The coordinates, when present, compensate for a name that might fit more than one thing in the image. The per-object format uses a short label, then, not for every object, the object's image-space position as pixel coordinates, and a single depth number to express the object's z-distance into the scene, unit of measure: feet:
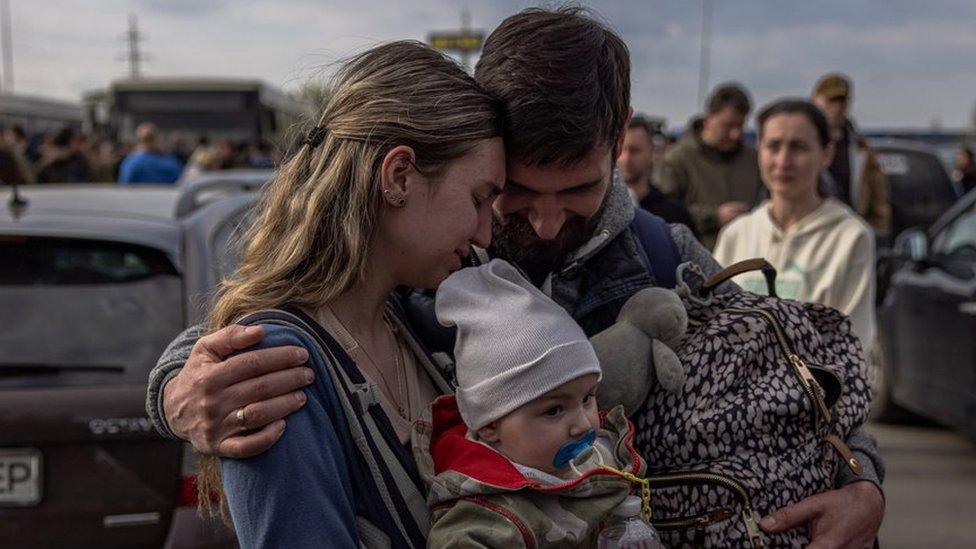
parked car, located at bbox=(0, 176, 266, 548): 10.41
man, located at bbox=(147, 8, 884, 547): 5.16
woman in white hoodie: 12.42
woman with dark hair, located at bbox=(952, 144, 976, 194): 50.74
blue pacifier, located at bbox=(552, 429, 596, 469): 5.19
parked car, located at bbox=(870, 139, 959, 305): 34.09
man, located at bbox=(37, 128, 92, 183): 34.17
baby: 4.98
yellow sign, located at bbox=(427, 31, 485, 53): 63.16
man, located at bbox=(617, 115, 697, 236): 16.40
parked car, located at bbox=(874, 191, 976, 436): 20.08
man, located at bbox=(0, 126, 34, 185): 27.84
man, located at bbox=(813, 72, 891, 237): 19.05
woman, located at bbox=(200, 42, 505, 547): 4.66
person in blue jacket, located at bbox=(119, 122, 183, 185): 34.99
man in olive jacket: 19.97
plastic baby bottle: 5.17
